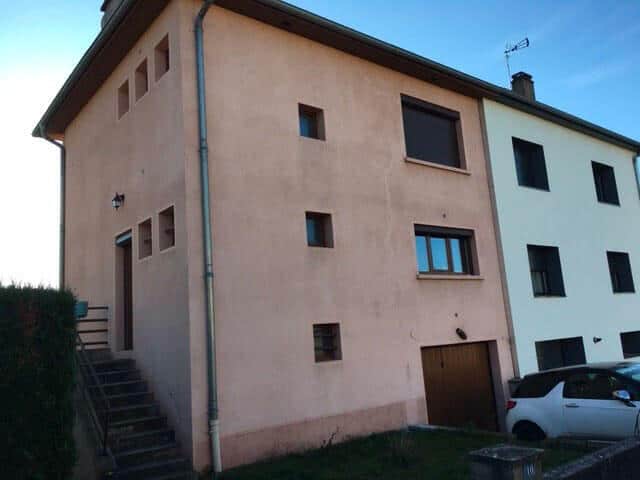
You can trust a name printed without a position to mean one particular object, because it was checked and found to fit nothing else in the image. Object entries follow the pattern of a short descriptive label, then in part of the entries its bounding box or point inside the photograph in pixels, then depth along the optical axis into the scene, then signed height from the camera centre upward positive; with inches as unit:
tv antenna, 697.2 +354.9
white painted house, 533.3 +98.6
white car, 323.3 -44.5
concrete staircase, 287.3 -34.6
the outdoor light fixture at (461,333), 461.0 +5.0
